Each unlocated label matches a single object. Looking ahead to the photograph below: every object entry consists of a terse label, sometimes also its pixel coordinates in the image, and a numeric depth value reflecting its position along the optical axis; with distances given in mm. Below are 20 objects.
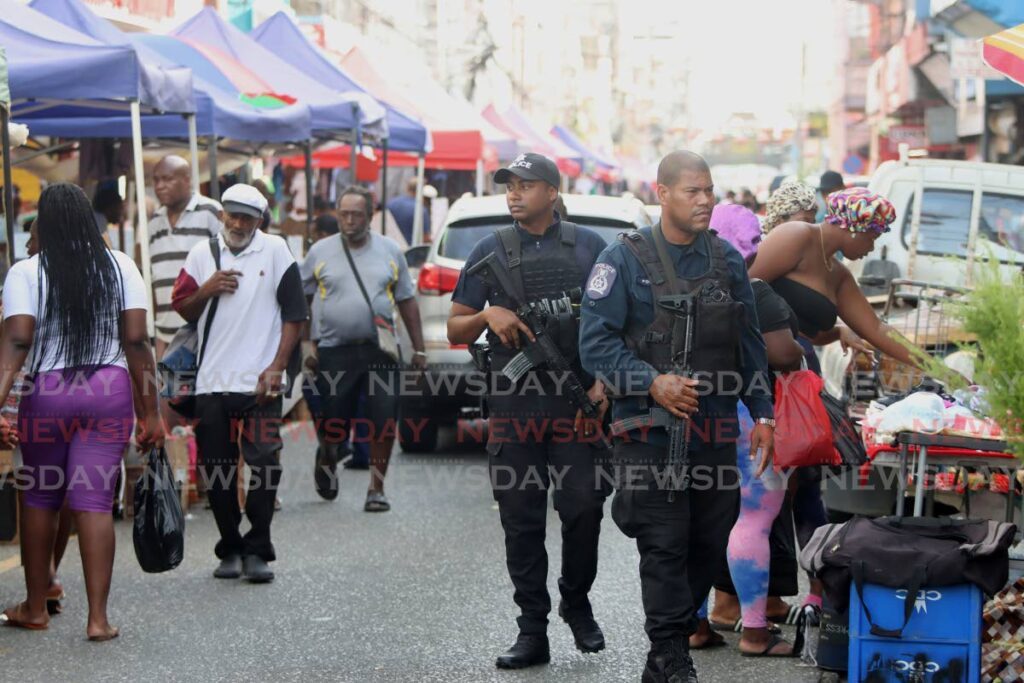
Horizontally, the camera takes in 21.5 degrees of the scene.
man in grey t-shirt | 16534
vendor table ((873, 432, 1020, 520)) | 9701
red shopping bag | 10454
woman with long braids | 10953
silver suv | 19363
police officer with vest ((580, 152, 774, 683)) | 9240
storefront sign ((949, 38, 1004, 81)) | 29096
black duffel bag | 8695
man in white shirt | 13121
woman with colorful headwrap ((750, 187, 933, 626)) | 10960
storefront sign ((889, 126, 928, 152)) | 56947
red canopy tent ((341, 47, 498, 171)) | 36572
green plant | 8591
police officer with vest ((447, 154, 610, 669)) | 10376
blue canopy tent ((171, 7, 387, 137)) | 26111
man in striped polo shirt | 17066
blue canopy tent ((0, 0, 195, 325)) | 16119
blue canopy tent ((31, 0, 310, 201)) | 20090
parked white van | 20401
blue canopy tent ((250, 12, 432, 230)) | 31796
